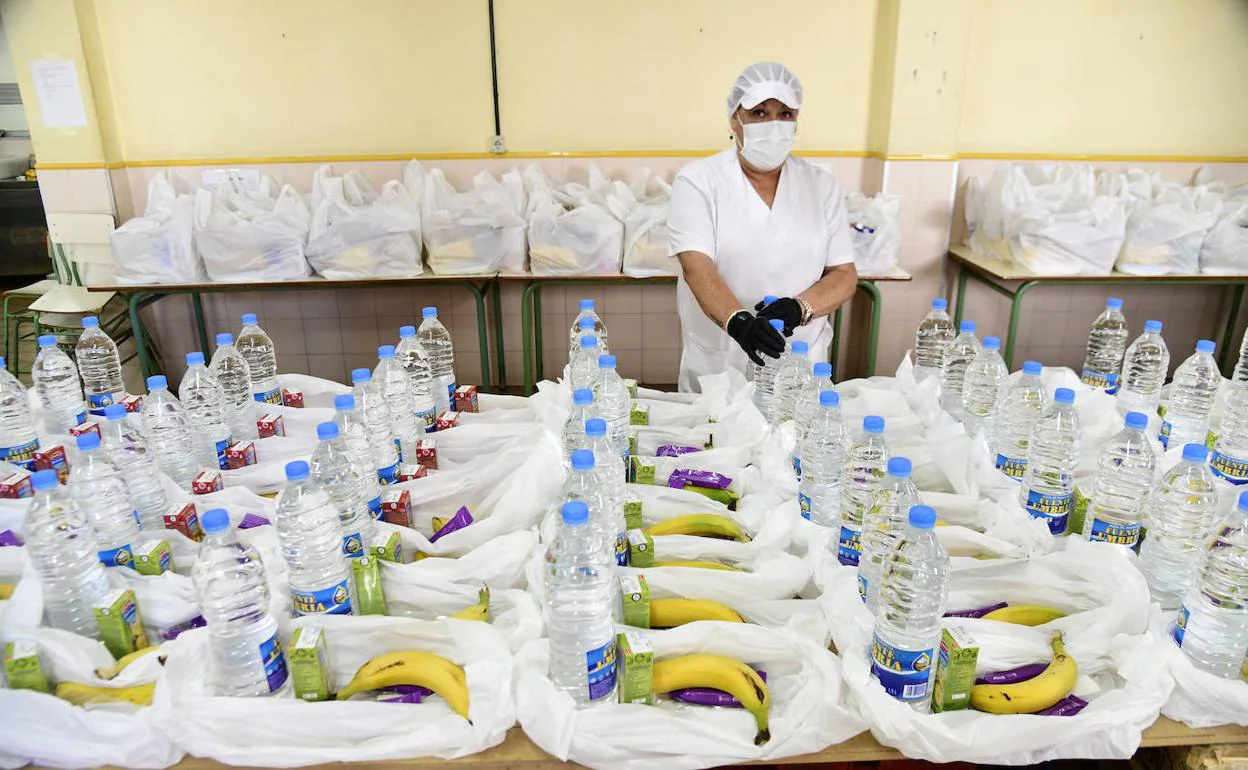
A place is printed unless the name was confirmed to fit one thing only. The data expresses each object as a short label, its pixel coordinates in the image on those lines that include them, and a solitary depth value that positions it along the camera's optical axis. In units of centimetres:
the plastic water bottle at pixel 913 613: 121
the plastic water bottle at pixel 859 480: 154
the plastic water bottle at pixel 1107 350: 245
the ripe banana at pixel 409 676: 128
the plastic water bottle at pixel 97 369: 241
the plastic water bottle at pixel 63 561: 140
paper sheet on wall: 407
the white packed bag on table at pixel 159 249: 374
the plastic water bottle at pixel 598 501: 143
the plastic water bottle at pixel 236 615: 126
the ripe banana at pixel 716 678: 127
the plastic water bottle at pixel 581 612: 124
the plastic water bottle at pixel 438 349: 233
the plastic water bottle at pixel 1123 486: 154
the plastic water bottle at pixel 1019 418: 183
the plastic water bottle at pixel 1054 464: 165
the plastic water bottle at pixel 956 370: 227
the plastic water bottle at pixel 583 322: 244
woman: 254
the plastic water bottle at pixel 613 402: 200
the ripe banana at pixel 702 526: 172
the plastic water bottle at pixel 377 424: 187
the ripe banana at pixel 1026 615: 144
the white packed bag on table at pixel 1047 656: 119
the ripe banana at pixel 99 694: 125
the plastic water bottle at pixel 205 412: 199
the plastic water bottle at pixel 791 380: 223
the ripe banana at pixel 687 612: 144
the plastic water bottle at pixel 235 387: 221
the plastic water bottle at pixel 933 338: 320
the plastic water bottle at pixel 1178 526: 148
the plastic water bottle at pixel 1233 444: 180
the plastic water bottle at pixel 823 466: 172
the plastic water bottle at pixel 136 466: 172
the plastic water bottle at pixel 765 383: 241
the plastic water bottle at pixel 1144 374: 225
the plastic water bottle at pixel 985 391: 214
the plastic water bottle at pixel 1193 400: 205
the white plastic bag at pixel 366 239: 378
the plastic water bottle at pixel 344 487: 154
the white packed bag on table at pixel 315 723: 118
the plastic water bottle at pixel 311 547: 137
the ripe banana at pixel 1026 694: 124
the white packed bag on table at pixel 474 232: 384
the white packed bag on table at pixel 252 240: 375
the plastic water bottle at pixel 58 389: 226
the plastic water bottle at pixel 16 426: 199
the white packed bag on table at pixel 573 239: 386
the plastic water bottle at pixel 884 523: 142
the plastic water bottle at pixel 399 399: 207
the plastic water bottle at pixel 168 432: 195
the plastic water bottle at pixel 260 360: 234
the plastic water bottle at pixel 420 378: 221
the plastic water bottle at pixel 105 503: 152
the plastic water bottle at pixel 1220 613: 129
